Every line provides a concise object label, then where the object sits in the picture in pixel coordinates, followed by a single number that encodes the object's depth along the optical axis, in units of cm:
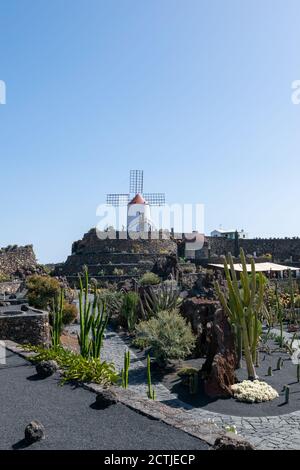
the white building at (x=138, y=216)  4975
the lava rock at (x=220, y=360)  1068
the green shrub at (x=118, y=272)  3584
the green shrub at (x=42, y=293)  1783
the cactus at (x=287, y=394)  1036
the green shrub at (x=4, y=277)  2987
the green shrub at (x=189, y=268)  3502
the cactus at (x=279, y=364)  1323
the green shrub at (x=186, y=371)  1212
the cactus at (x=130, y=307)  1928
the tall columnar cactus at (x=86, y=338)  1114
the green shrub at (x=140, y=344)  1584
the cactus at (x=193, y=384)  1088
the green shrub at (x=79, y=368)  872
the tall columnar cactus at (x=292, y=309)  1880
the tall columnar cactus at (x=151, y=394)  994
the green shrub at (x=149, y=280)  2853
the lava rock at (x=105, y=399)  727
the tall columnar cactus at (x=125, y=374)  976
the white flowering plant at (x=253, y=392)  1039
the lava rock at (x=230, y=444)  540
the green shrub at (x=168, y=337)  1315
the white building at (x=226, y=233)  5672
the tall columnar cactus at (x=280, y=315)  1578
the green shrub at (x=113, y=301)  2156
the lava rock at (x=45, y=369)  899
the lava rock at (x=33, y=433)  593
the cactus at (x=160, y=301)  1808
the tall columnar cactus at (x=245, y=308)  1262
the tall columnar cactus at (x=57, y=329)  1192
